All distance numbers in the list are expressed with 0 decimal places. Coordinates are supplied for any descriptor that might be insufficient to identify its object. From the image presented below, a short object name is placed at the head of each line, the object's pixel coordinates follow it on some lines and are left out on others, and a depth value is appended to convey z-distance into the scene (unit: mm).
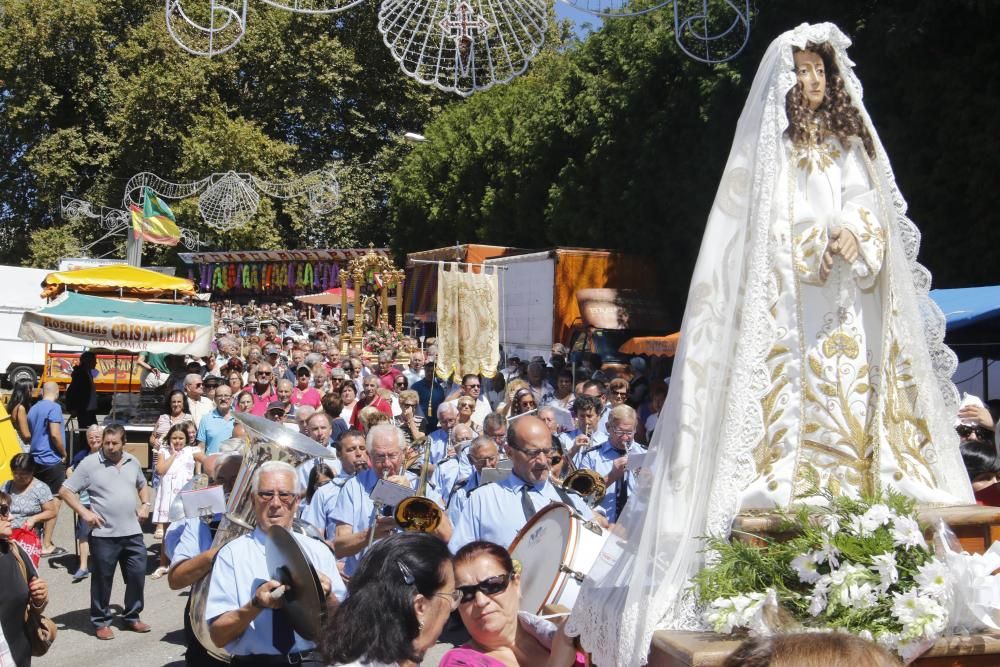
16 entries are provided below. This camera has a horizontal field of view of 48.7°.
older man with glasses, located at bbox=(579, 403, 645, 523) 8195
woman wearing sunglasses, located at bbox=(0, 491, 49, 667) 4852
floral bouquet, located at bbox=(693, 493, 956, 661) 2951
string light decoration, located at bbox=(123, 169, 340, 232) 35094
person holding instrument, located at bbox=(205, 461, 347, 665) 4234
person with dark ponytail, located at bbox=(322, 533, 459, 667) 3059
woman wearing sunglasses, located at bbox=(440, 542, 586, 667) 3412
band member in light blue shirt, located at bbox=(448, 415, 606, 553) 5895
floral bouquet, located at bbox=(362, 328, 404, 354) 22656
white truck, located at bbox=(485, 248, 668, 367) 18656
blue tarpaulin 9758
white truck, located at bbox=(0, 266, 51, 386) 25203
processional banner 14414
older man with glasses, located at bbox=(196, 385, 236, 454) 11070
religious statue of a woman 3596
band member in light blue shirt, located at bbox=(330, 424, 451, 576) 6352
